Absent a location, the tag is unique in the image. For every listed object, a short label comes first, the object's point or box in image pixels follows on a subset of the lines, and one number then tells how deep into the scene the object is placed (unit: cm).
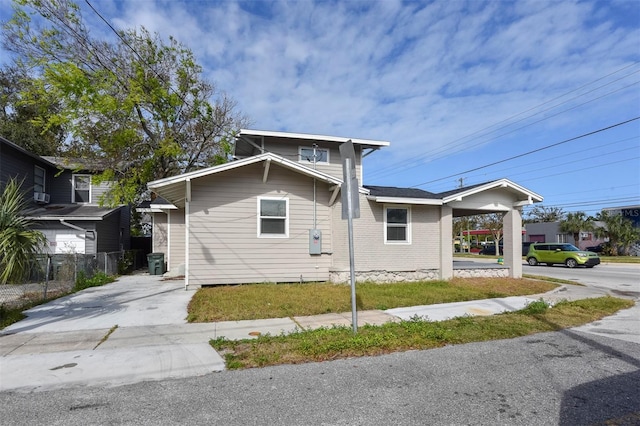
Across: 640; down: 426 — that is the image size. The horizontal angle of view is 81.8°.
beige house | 1105
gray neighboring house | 1644
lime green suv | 2247
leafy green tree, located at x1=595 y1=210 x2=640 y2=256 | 3553
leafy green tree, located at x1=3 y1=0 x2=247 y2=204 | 1786
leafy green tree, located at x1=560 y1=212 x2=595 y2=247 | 3956
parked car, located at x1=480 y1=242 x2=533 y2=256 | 4098
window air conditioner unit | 1811
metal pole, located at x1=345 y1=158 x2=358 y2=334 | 584
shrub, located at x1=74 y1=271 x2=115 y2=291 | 1160
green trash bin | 1619
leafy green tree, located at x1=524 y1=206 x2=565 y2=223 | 6138
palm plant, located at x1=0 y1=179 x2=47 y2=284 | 608
